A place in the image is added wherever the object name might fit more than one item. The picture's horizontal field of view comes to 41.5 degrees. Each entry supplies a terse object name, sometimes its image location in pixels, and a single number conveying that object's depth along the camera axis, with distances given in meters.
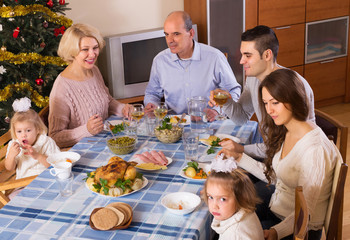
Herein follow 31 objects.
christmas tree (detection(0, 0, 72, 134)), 3.65
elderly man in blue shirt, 3.72
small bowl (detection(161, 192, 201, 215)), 2.07
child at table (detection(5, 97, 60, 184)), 2.83
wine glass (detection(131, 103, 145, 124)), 2.93
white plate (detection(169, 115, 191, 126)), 3.08
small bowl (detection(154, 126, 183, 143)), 2.78
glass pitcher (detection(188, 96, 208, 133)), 2.98
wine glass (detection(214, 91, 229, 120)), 2.96
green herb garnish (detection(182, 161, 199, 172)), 2.37
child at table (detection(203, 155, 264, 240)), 1.88
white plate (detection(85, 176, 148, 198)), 2.26
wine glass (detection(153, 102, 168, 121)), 2.99
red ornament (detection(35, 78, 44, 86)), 3.74
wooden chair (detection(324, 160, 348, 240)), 2.02
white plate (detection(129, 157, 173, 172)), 2.52
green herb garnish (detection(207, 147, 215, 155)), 2.59
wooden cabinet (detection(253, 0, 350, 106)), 5.17
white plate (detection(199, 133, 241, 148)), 2.77
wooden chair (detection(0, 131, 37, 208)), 2.60
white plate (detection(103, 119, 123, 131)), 3.13
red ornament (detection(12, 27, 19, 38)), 3.59
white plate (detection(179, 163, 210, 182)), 2.35
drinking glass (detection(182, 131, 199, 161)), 2.51
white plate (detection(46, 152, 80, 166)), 2.54
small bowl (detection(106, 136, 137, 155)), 2.61
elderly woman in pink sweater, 3.15
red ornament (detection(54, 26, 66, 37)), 3.79
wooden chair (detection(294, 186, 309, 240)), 1.66
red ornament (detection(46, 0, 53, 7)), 3.74
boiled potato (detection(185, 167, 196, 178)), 2.34
